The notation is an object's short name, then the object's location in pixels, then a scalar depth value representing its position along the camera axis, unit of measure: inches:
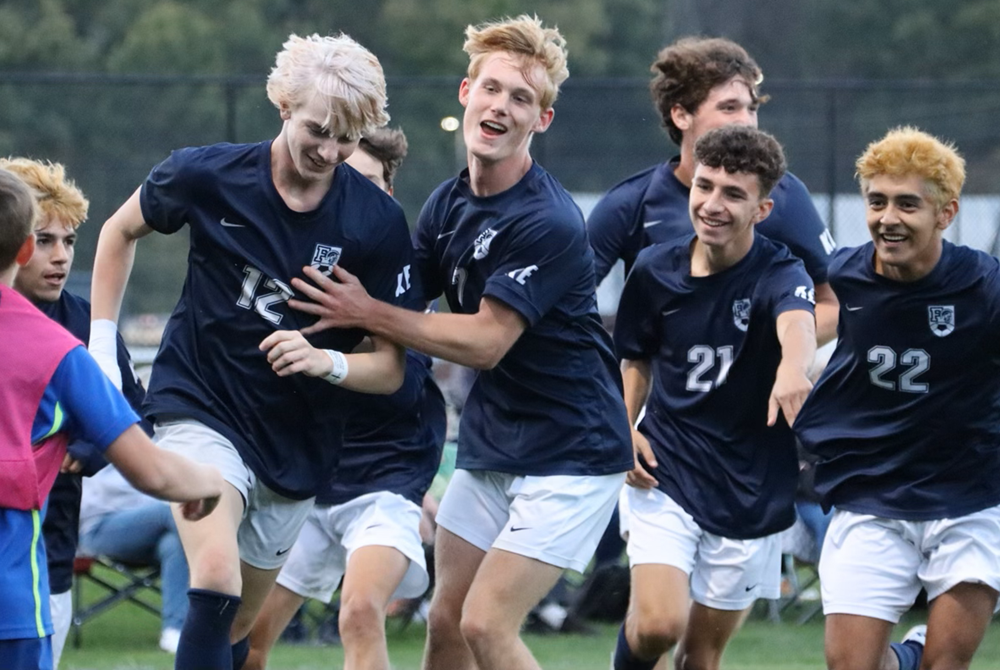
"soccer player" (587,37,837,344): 465.7
